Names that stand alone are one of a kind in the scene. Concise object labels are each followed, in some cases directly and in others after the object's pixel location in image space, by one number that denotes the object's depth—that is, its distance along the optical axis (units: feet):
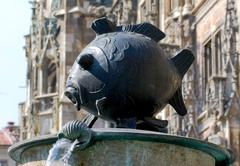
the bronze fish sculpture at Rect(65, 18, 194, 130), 20.34
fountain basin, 19.33
